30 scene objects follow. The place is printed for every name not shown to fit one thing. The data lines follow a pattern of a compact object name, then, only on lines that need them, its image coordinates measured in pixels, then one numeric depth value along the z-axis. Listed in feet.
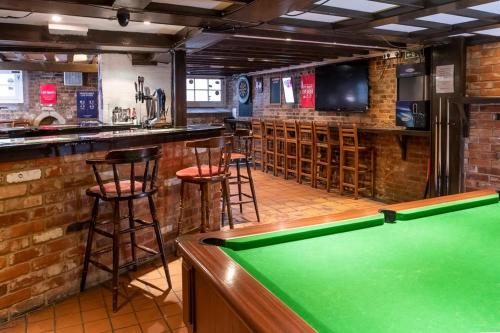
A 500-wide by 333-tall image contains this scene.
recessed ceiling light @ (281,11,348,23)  13.29
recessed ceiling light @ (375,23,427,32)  14.94
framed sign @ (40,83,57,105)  32.17
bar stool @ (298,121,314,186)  24.47
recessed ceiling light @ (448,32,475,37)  15.62
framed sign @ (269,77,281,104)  30.17
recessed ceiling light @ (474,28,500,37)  14.61
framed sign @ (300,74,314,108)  26.47
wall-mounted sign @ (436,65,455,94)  16.40
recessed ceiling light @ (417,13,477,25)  13.62
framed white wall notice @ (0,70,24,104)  31.65
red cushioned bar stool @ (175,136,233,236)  12.00
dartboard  34.12
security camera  11.19
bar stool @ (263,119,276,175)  28.33
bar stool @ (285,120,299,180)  25.86
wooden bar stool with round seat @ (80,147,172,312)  9.39
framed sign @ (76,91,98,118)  32.94
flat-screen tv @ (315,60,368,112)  21.91
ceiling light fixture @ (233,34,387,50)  15.11
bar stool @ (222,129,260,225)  16.40
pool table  3.55
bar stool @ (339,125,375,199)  21.01
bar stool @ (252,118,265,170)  29.66
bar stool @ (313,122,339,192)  22.90
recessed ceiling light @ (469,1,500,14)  12.17
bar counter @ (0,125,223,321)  8.89
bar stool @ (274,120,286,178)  27.25
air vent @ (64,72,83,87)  32.36
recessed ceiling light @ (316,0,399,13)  11.94
